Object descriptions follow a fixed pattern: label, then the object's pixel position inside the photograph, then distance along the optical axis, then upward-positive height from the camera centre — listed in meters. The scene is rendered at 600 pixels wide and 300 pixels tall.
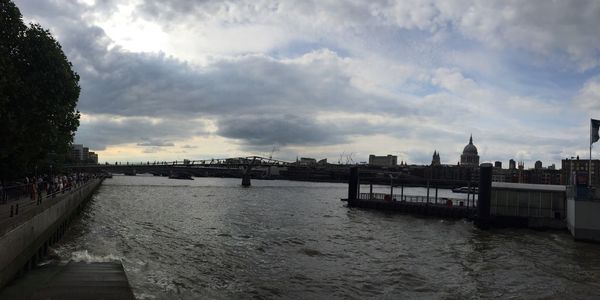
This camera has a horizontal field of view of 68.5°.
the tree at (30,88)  31.16 +5.58
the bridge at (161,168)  187.75 -1.06
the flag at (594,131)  53.16 +5.99
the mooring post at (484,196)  56.48 -2.44
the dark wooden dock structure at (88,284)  17.00 -5.12
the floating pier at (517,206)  56.34 -3.69
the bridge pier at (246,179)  185.90 -4.35
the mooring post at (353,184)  87.19 -2.28
